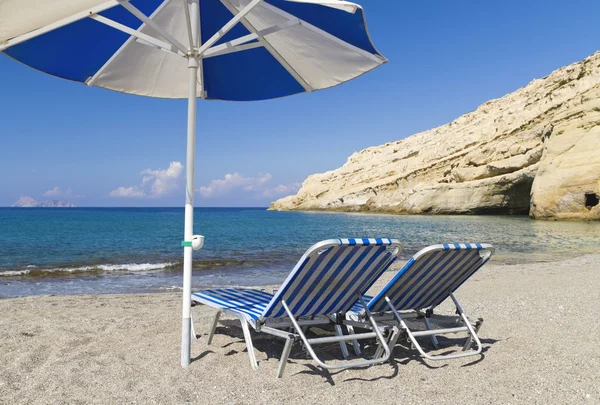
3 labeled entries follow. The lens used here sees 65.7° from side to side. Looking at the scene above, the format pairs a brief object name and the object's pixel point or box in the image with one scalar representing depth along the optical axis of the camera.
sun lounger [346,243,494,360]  3.54
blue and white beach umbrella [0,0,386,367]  3.40
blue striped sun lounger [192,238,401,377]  3.16
